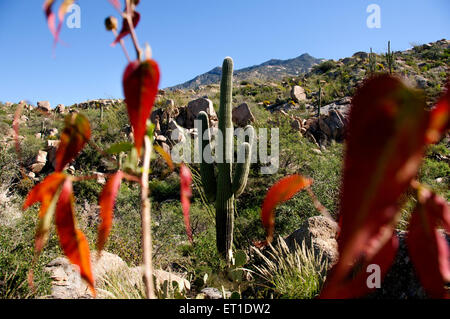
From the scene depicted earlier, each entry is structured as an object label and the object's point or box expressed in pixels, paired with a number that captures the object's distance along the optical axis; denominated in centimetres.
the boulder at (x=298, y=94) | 1775
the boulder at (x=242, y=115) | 1266
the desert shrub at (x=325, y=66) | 2272
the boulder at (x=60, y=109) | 1851
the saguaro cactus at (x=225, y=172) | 412
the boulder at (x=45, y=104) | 2022
